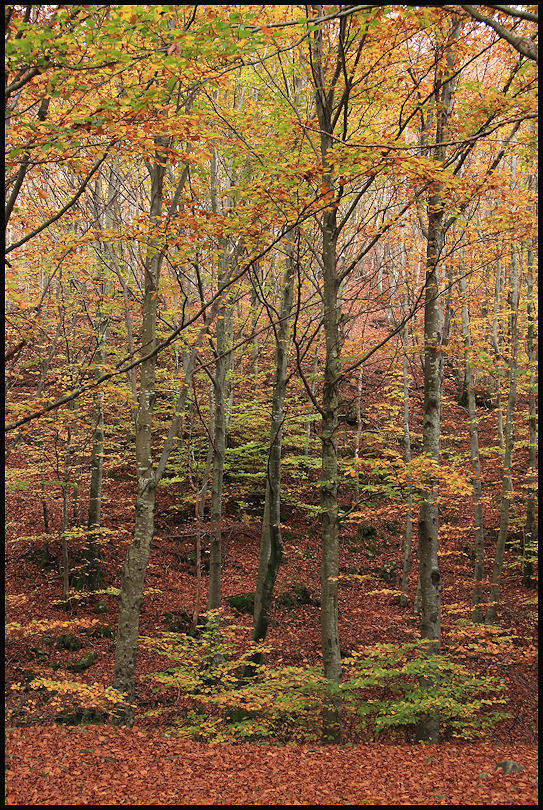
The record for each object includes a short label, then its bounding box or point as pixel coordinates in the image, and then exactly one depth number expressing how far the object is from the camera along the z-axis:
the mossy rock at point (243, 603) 12.74
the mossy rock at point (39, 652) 10.33
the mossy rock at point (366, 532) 16.84
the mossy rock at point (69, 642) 10.77
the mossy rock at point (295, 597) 13.45
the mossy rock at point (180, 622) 11.58
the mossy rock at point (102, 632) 11.36
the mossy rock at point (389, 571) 14.94
